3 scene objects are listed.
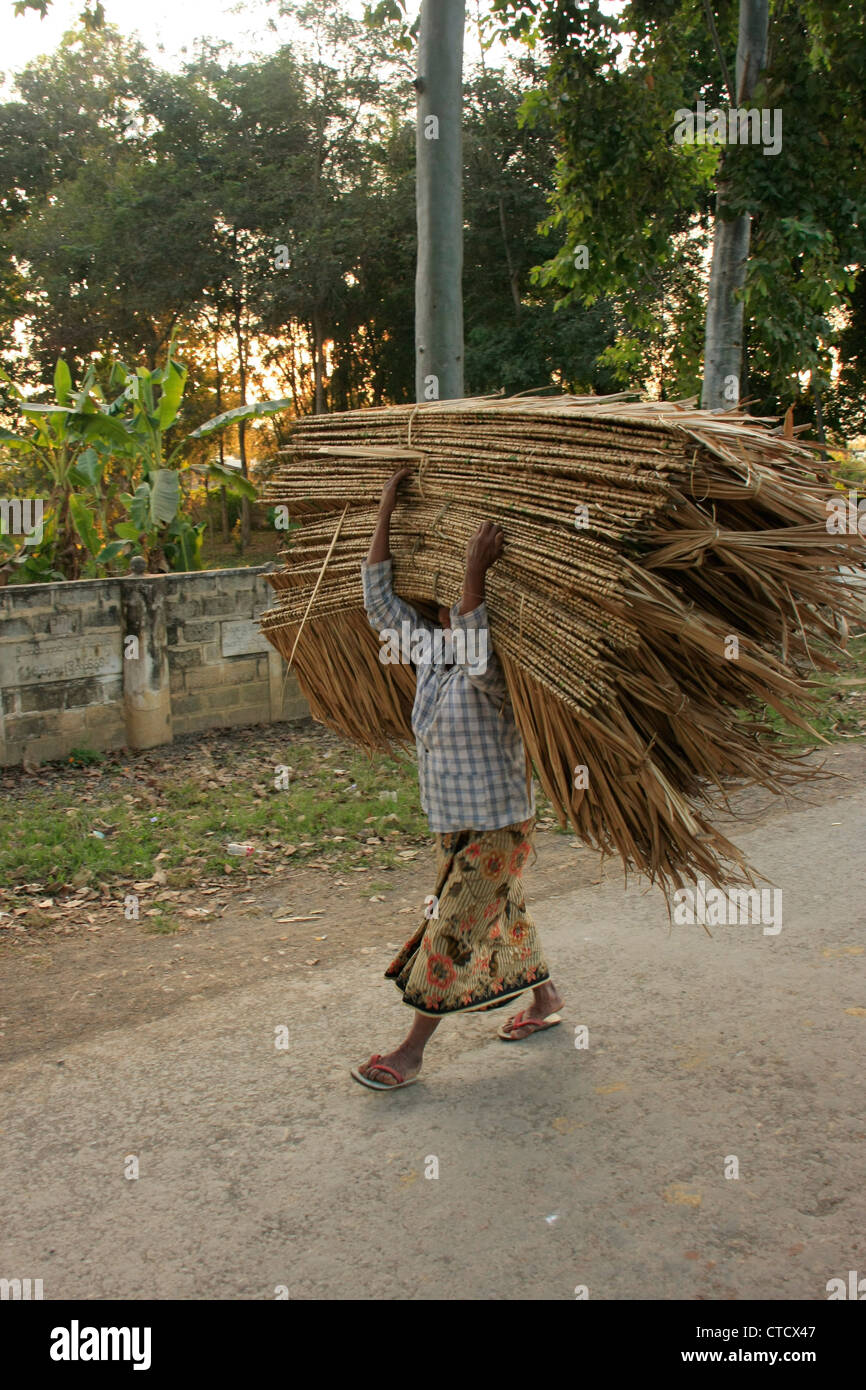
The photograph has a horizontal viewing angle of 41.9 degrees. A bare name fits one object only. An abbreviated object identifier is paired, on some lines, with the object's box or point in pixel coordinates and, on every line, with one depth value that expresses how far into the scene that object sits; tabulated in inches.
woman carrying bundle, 125.3
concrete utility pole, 224.1
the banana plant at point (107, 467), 311.3
